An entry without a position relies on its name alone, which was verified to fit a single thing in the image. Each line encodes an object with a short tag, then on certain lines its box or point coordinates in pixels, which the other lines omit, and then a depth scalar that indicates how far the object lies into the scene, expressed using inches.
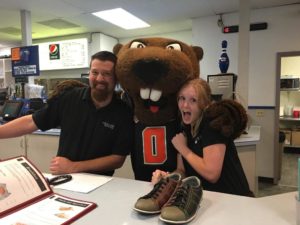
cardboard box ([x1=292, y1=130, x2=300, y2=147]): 223.1
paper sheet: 42.0
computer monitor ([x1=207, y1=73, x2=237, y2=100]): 96.2
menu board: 245.3
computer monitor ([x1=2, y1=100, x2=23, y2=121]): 124.3
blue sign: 155.1
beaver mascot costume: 50.4
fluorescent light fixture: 182.0
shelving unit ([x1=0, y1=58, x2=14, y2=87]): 286.8
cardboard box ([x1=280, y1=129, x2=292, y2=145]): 225.0
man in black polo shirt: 56.1
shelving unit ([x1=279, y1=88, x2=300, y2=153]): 224.1
